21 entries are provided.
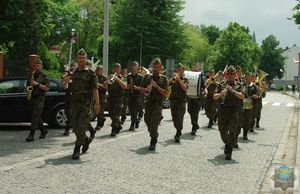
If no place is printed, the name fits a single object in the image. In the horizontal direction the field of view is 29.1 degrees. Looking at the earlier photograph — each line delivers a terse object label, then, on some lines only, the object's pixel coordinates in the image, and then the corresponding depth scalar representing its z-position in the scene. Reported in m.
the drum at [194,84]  15.74
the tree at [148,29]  52.03
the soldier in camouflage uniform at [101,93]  15.88
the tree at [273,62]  126.62
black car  15.30
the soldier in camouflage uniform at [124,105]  17.60
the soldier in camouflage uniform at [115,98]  14.66
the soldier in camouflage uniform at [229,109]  11.03
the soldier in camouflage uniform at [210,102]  18.33
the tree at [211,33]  127.38
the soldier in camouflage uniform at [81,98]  10.44
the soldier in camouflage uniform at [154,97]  12.05
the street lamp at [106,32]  24.92
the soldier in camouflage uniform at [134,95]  16.05
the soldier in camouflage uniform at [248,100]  14.02
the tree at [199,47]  95.19
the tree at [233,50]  90.28
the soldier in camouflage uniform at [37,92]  12.91
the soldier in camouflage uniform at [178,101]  13.52
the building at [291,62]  157.81
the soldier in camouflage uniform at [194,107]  15.81
